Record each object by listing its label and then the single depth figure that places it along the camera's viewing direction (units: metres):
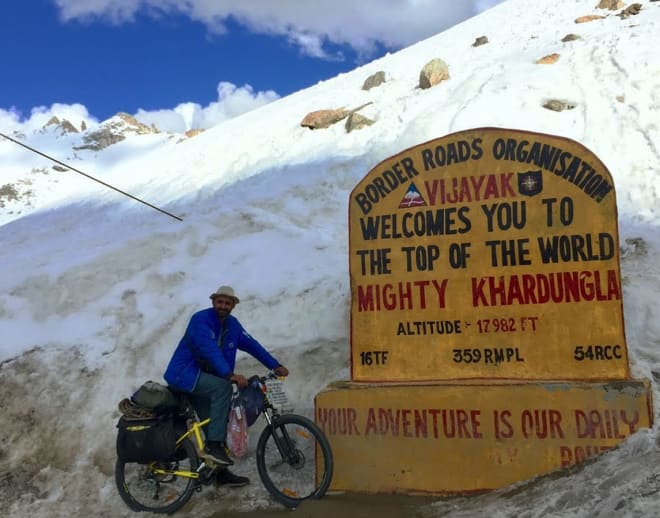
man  5.55
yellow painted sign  5.35
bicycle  5.39
